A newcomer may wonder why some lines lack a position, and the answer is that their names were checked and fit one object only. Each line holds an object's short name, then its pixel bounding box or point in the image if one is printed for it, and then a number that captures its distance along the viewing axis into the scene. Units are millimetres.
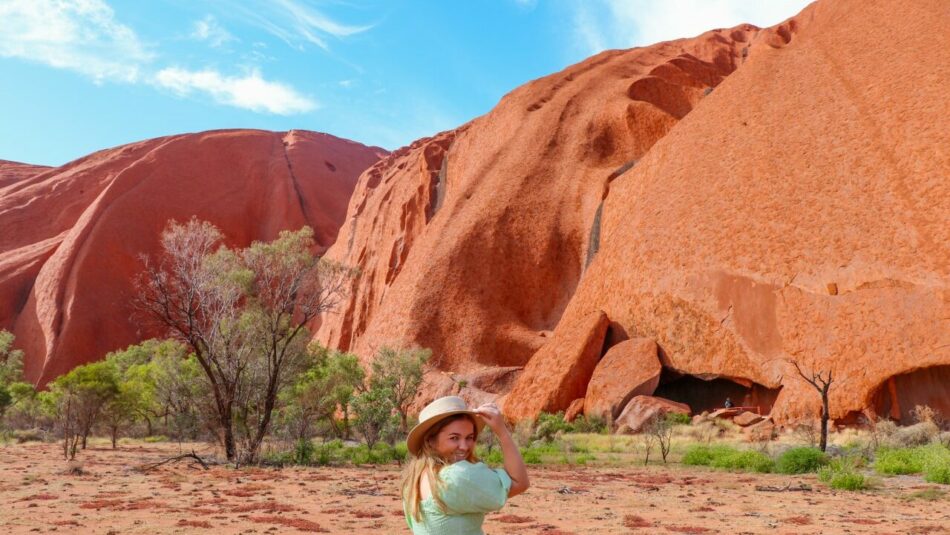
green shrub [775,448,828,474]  14711
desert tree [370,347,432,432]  26484
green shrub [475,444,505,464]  15497
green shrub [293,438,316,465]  16859
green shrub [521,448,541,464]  17375
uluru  23250
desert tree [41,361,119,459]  22359
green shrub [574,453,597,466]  17172
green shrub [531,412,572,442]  23859
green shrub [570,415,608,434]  25156
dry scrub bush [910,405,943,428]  19828
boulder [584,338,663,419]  25828
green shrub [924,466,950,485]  12625
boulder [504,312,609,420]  27969
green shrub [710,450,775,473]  15301
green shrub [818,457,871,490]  12000
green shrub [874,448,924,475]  14102
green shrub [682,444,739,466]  16562
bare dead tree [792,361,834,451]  16469
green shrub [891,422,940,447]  17828
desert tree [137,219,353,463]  16531
